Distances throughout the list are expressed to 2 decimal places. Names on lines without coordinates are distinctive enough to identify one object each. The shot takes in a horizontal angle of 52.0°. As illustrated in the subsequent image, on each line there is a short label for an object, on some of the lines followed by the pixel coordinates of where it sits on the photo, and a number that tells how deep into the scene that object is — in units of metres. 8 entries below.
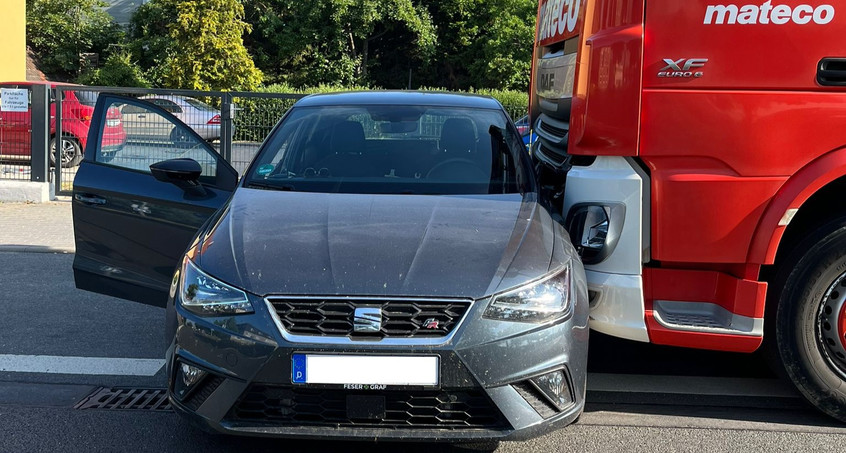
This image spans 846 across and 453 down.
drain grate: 4.20
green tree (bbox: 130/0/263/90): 18.58
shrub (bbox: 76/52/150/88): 28.08
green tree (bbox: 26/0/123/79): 31.03
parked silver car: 6.61
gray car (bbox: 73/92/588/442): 3.13
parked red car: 10.92
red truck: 3.77
